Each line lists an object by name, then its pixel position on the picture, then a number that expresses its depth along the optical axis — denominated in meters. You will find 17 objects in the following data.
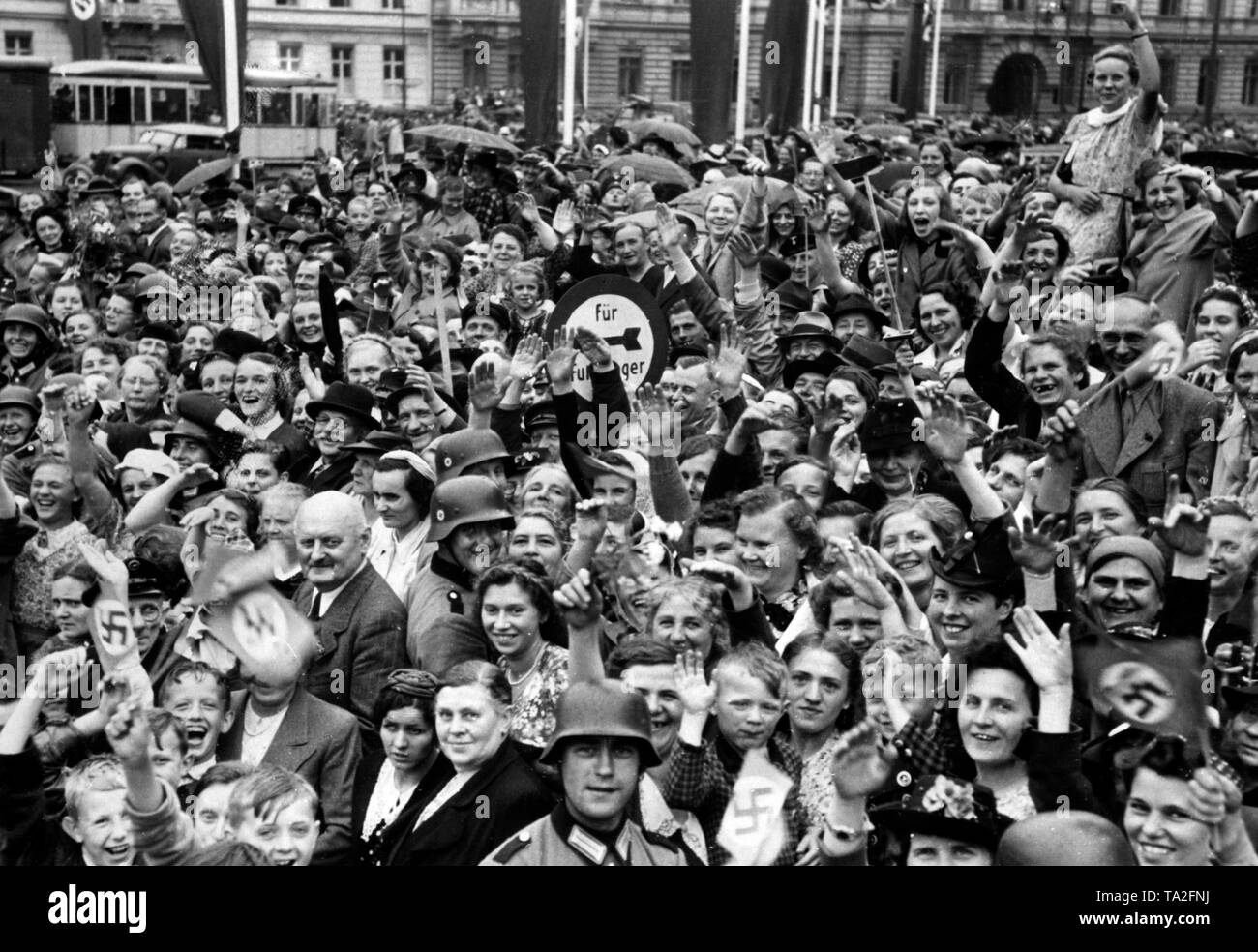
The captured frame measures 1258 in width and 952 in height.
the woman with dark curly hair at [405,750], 5.55
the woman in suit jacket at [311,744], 5.82
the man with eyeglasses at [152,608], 6.62
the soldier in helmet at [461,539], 6.77
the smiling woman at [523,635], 5.95
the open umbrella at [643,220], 10.31
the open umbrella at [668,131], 21.66
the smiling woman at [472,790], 5.33
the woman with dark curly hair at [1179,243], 9.51
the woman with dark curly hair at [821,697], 5.50
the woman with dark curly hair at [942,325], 9.13
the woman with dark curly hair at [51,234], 15.16
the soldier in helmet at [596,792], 4.86
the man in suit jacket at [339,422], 8.54
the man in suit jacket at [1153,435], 7.35
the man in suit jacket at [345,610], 6.58
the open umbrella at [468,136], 18.88
